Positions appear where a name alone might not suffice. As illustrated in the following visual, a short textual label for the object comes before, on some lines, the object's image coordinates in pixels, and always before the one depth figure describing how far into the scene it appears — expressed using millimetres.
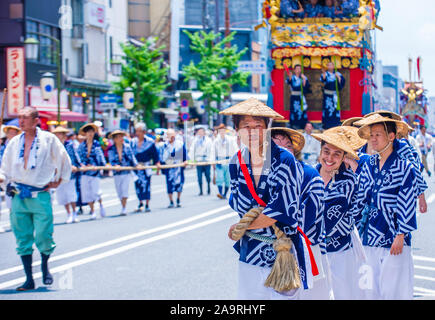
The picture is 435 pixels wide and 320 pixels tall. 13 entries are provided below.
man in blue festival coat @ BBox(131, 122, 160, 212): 15945
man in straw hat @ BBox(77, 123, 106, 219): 15008
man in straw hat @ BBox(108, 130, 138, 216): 15617
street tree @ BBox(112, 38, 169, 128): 38938
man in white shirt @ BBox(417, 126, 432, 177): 26528
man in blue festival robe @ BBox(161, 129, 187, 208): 16797
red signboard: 28812
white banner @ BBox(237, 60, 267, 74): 38594
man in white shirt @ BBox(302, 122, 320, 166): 16469
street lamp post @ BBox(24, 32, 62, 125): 25141
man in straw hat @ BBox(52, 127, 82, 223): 14320
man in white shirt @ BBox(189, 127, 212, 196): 19475
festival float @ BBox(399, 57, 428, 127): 34219
